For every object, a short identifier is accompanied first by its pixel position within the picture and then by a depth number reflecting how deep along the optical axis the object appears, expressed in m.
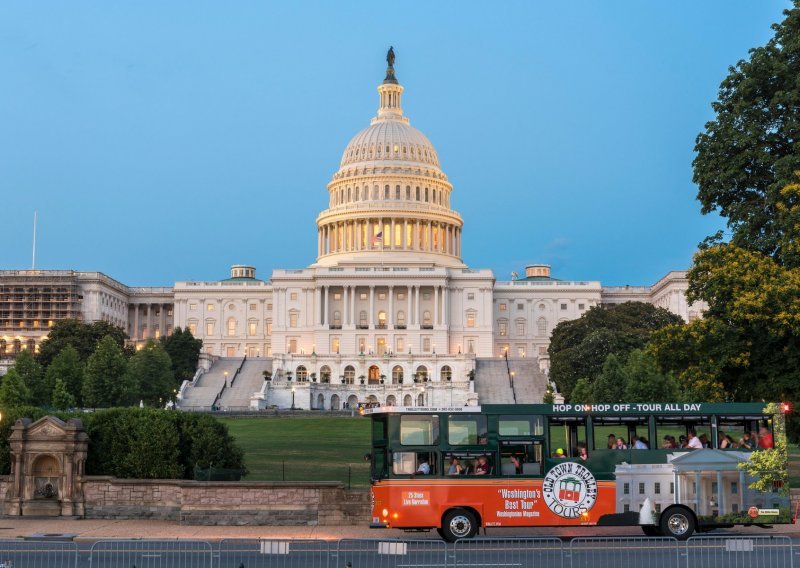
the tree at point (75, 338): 137.38
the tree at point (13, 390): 89.59
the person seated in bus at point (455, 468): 33.22
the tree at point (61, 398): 99.38
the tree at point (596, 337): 114.50
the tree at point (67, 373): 111.50
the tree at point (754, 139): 44.72
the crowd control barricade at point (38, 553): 27.25
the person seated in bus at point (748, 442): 33.28
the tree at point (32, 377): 107.25
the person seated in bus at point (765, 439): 33.34
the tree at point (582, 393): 89.62
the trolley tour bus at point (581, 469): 33.16
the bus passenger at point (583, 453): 33.44
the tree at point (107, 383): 107.56
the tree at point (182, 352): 138.25
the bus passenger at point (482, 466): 33.25
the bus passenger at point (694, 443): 33.28
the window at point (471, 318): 170.62
